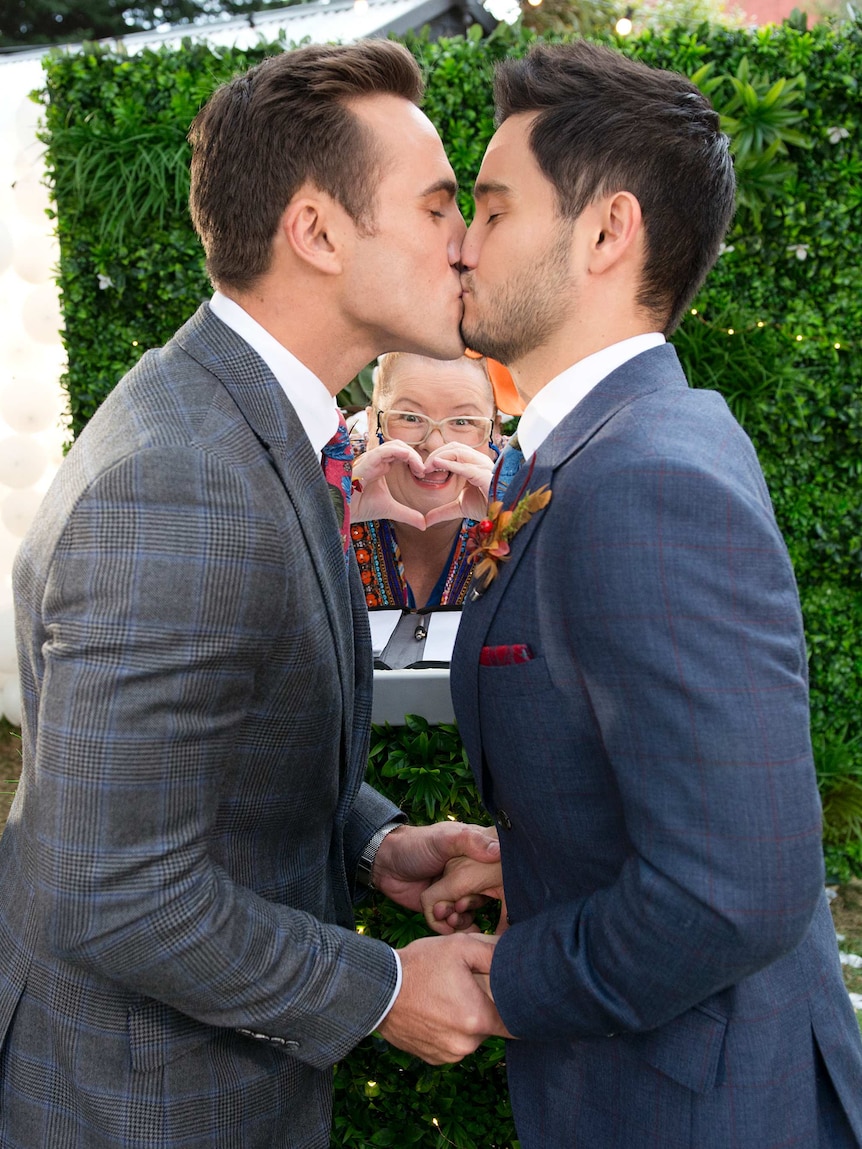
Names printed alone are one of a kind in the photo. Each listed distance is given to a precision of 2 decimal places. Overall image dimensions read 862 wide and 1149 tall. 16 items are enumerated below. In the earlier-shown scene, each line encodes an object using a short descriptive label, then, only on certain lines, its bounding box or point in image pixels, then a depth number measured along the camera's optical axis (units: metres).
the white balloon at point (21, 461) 5.65
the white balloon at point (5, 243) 5.29
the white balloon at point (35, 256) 5.23
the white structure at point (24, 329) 5.14
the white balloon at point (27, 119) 5.02
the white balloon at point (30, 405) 5.52
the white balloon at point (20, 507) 5.78
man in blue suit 1.18
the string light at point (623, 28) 5.06
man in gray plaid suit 1.30
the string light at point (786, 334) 4.71
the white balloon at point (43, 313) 5.34
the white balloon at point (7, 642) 5.79
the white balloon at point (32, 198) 5.14
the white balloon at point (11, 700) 5.89
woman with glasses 3.42
